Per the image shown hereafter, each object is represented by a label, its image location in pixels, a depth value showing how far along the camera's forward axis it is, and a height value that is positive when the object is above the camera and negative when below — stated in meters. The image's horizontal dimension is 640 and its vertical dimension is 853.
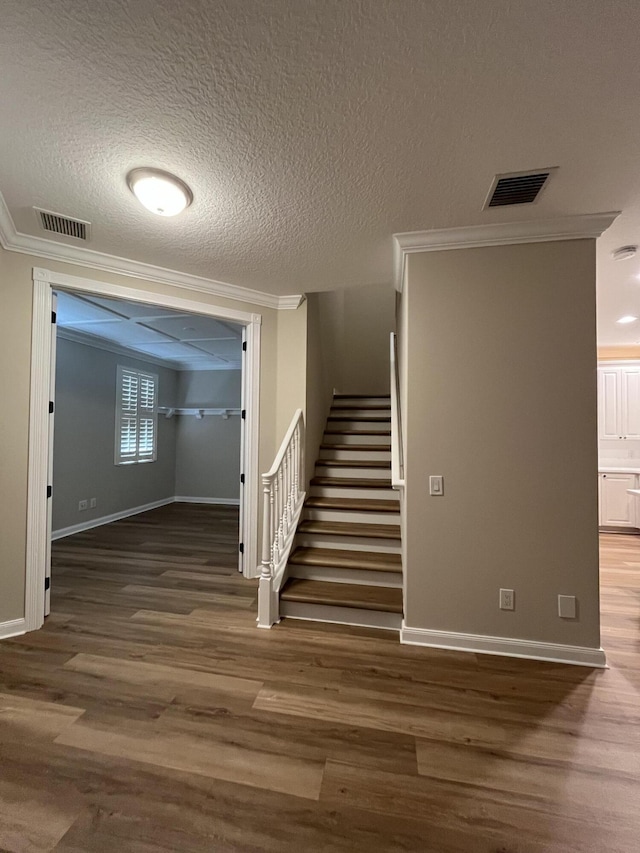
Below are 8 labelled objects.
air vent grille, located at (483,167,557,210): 1.83 +1.26
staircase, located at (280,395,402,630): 2.67 -0.91
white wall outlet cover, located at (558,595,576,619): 2.22 -1.02
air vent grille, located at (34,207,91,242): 2.25 +1.28
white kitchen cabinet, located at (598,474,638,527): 5.05 -0.90
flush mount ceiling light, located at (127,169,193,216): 1.84 +1.22
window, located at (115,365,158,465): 5.92 +0.23
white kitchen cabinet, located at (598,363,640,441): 5.35 +0.49
